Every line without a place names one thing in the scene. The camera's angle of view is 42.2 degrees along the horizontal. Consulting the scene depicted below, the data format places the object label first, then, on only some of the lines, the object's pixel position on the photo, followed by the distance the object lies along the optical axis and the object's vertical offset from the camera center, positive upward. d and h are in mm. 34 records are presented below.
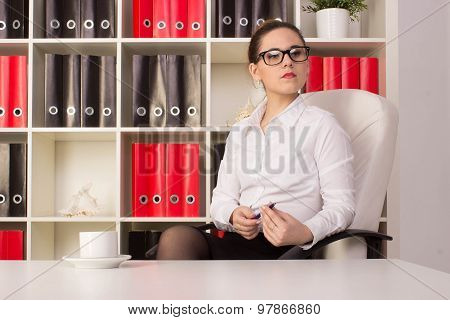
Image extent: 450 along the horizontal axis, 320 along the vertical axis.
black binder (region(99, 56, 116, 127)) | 2549 +274
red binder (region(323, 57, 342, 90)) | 2516 +369
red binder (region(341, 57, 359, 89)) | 2516 +378
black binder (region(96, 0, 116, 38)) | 2561 +613
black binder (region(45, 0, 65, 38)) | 2547 +615
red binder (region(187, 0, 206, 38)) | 2545 +610
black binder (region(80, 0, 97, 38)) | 2551 +620
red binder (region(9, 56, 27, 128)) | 2553 +266
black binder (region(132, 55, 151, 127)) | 2521 +301
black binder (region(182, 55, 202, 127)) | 2527 +299
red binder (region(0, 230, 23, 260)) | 2537 -369
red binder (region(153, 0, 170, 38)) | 2553 +626
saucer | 989 -176
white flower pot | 2520 +596
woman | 1548 -41
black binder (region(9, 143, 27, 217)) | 2541 -85
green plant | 2547 +680
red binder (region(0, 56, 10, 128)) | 2553 +265
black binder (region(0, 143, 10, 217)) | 2535 -85
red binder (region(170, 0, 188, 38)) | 2553 +621
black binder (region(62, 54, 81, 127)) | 2553 +306
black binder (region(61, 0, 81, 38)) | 2555 +617
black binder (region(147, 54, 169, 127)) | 2523 +299
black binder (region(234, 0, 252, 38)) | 2527 +615
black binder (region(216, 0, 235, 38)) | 2535 +612
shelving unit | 2516 +124
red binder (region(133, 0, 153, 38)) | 2564 +621
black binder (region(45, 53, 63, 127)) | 2543 +305
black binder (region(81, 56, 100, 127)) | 2551 +292
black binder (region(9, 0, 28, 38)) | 2557 +621
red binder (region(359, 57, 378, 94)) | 2514 +369
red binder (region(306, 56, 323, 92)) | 2514 +361
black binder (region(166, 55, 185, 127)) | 2527 +303
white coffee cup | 1030 -151
